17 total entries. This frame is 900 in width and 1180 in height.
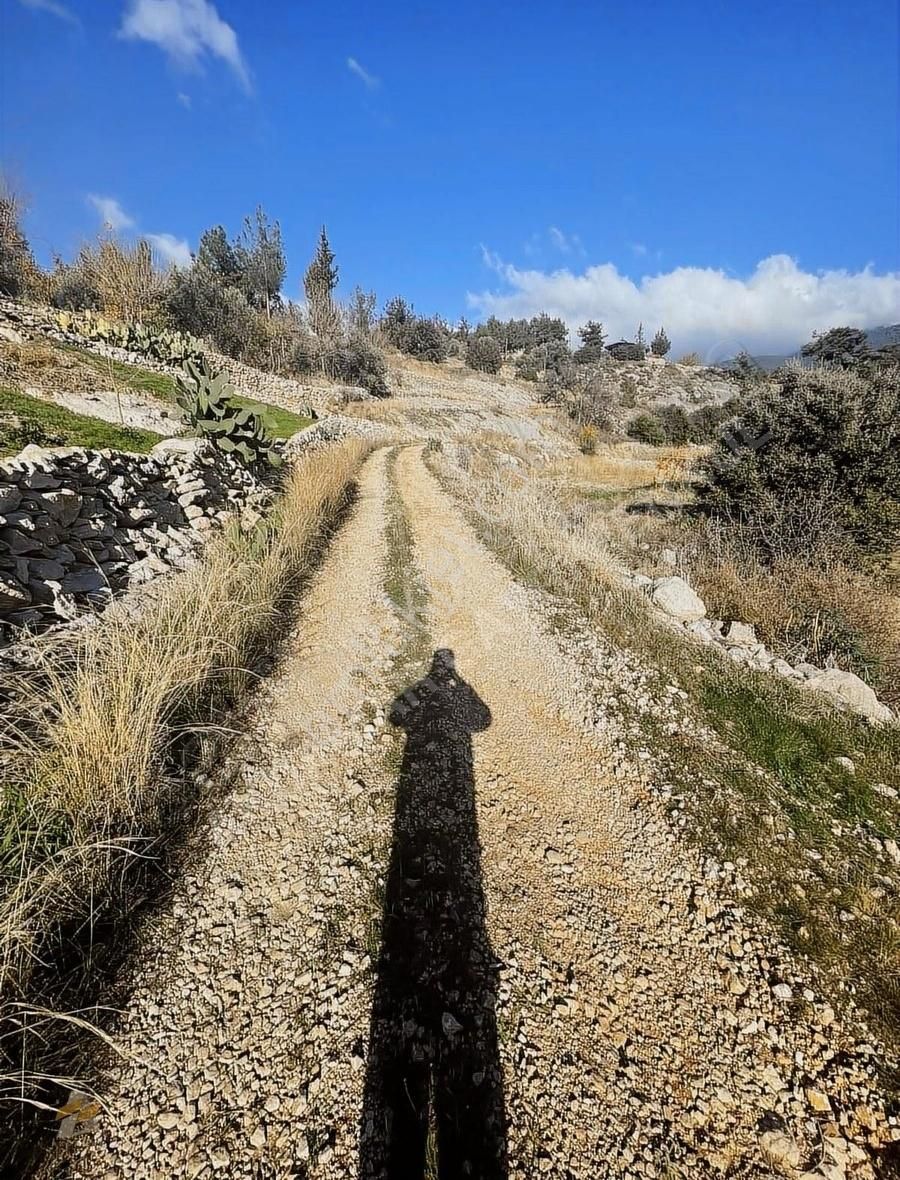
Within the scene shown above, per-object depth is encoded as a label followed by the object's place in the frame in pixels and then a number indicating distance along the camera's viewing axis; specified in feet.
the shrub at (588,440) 85.76
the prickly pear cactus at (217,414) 28.27
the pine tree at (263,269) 110.22
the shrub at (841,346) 39.13
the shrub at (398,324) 153.38
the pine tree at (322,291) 117.26
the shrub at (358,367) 98.28
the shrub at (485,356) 149.07
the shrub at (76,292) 76.64
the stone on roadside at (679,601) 18.17
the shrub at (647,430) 91.95
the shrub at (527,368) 148.87
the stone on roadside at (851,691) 12.53
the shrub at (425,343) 151.33
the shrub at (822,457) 22.66
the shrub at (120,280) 75.00
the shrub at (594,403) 101.55
